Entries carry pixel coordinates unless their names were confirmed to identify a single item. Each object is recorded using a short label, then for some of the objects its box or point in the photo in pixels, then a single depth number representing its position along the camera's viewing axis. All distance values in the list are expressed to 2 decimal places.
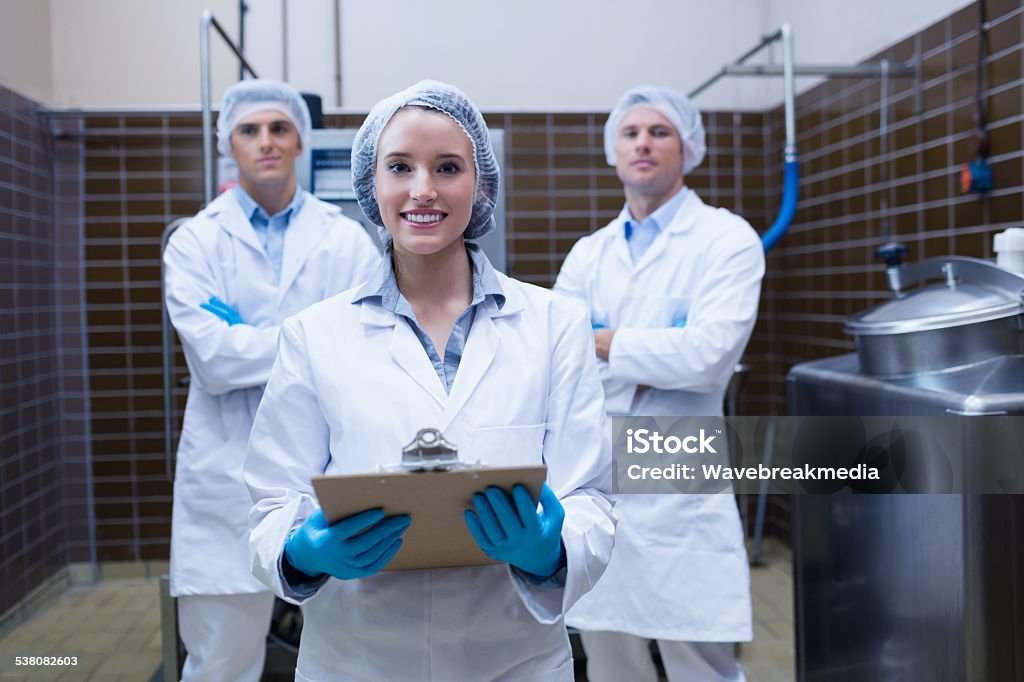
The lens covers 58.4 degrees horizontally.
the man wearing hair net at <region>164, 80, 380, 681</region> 1.93
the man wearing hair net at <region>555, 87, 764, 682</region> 1.85
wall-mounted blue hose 2.59
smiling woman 1.08
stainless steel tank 1.48
